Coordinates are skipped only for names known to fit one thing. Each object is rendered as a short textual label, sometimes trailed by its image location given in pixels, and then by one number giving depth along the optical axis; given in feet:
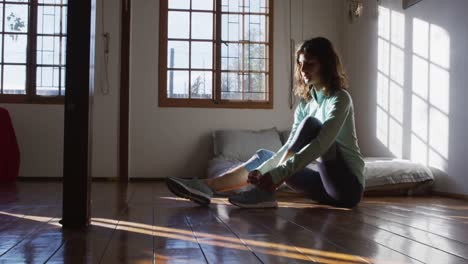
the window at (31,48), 17.31
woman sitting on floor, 7.63
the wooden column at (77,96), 5.69
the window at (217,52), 18.03
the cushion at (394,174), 12.18
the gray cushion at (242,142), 16.84
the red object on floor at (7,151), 15.66
